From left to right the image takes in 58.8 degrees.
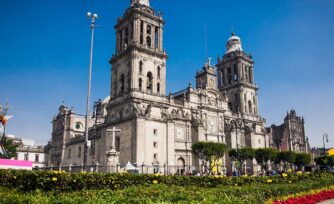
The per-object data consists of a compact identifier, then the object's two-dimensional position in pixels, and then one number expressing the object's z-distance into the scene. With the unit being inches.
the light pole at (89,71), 1050.0
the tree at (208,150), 1706.4
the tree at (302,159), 2332.7
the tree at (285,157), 2229.3
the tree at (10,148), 2114.1
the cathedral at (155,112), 1844.2
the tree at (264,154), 2012.8
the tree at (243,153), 1993.4
